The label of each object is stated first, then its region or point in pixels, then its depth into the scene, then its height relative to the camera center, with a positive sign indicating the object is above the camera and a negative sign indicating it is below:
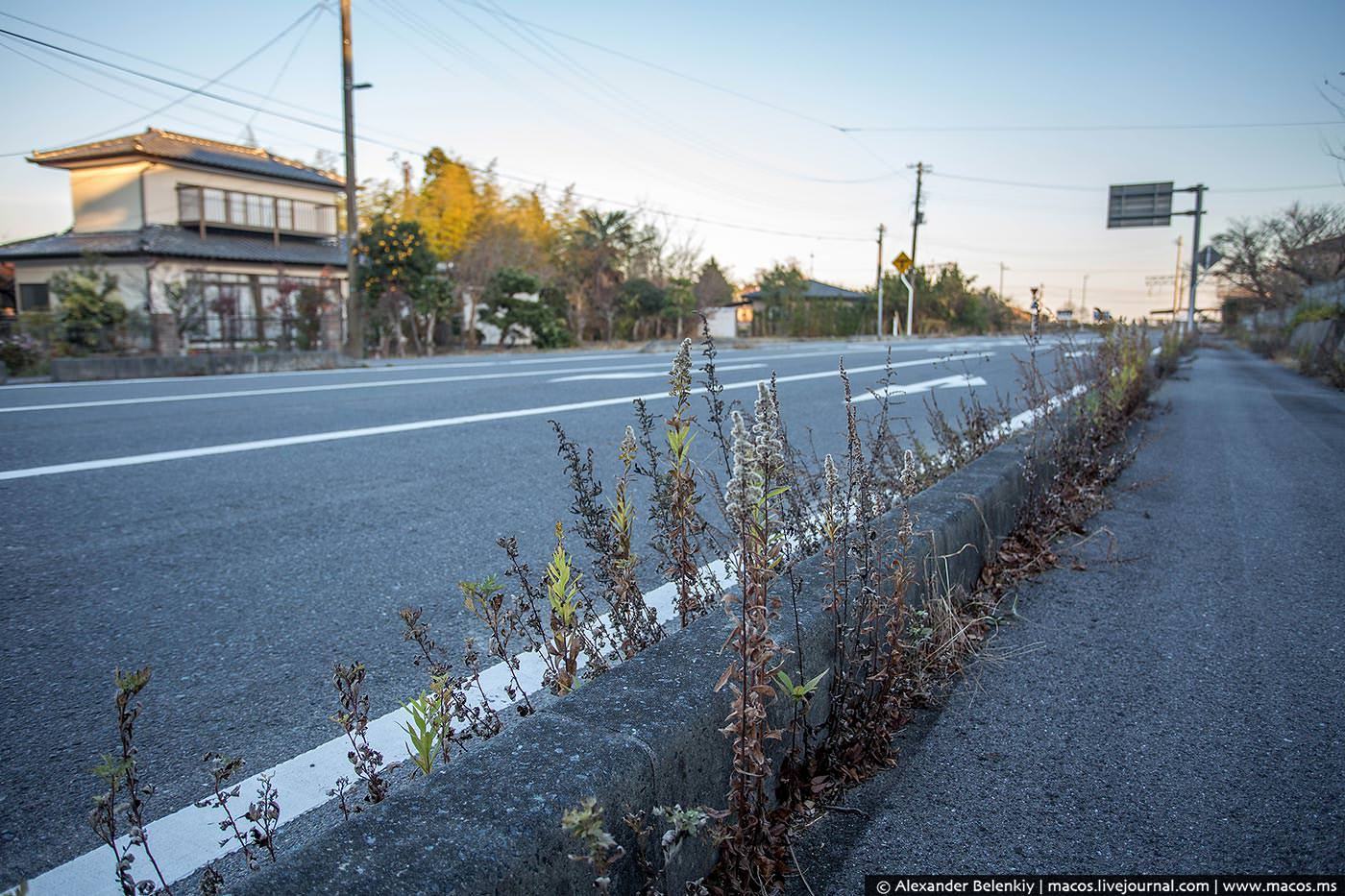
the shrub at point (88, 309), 16.16 +0.62
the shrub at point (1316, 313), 16.12 +0.64
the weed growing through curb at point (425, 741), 1.55 -0.74
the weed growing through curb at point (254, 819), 1.49 -0.88
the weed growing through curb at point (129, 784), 1.30 -0.70
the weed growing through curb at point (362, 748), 1.62 -0.79
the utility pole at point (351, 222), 19.80 +2.84
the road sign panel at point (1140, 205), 27.89 +4.60
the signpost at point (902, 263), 38.03 +3.57
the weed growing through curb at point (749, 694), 1.47 -0.62
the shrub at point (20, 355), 14.37 -0.24
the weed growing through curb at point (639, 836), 1.10 -0.73
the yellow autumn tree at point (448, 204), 40.47 +6.68
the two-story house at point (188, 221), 25.81 +4.11
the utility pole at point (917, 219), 48.25 +7.05
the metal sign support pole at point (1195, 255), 25.66 +2.64
